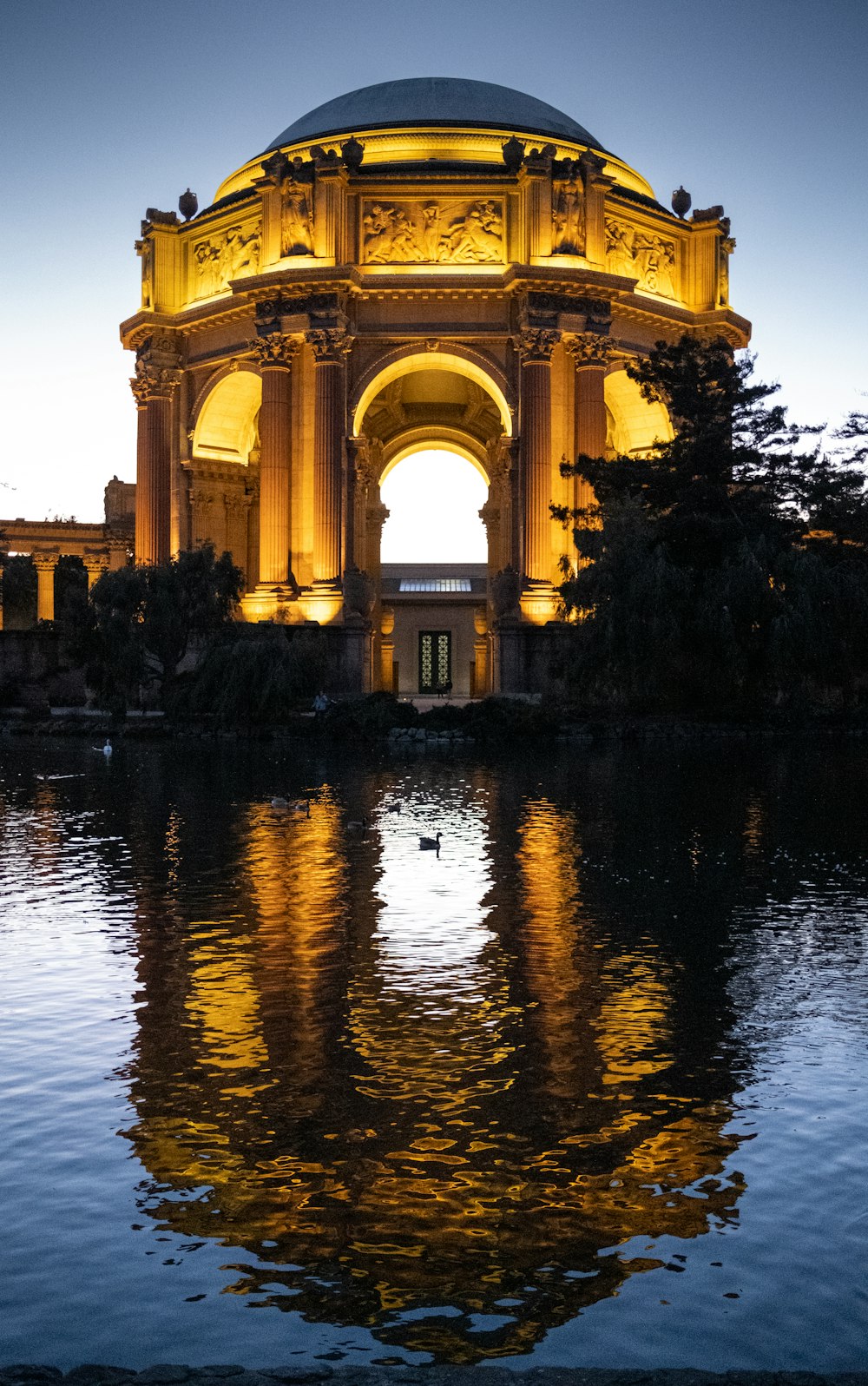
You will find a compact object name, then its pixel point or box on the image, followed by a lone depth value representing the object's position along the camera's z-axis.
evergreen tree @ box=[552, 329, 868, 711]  30.44
